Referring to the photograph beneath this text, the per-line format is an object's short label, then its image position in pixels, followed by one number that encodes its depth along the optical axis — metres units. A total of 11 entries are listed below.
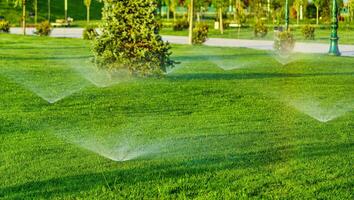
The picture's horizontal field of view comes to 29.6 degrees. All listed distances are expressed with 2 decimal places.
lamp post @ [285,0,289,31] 34.02
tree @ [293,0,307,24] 51.45
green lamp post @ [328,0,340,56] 24.65
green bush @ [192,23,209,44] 32.59
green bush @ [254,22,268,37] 42.91
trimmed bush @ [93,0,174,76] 14.46
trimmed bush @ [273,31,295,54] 26.31
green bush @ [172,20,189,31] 53.62
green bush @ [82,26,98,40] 35.15
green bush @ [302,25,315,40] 38.44
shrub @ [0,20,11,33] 45.38
